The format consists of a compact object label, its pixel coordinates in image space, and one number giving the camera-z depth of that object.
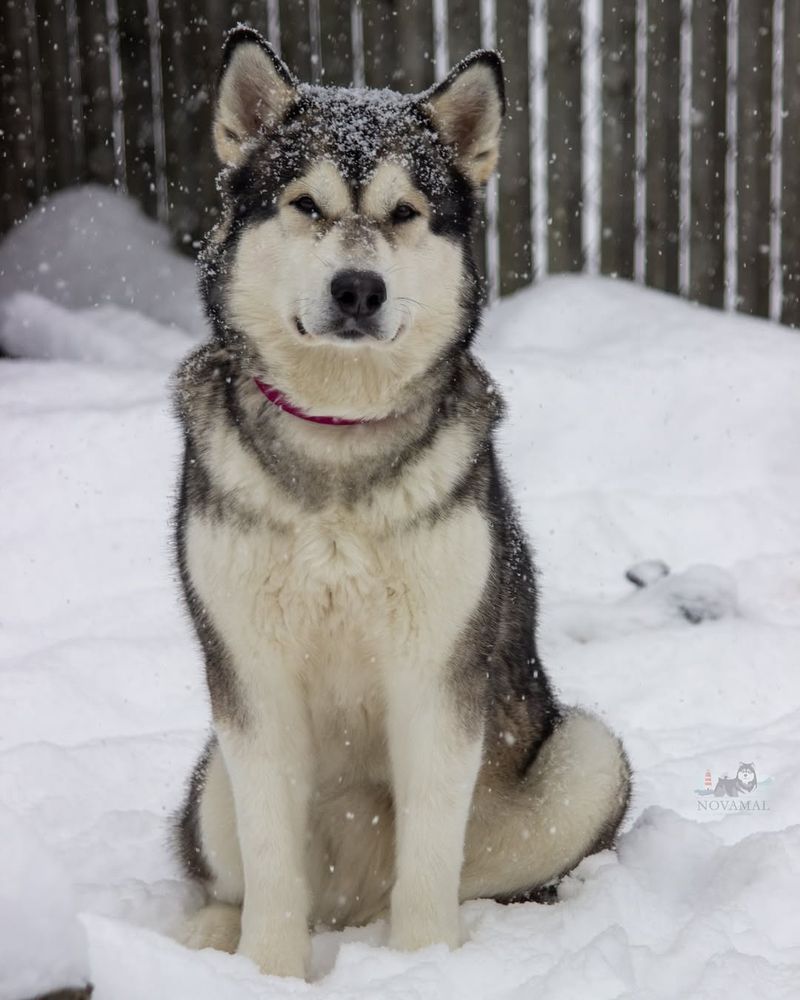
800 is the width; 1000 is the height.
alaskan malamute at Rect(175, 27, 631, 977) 2.62
